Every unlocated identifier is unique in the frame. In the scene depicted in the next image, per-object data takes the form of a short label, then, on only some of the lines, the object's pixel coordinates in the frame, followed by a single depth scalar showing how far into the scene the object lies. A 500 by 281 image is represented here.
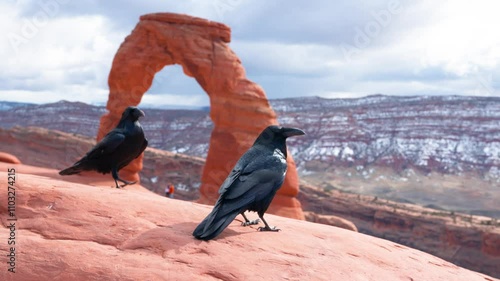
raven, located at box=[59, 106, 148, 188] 8.05
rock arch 18.83
